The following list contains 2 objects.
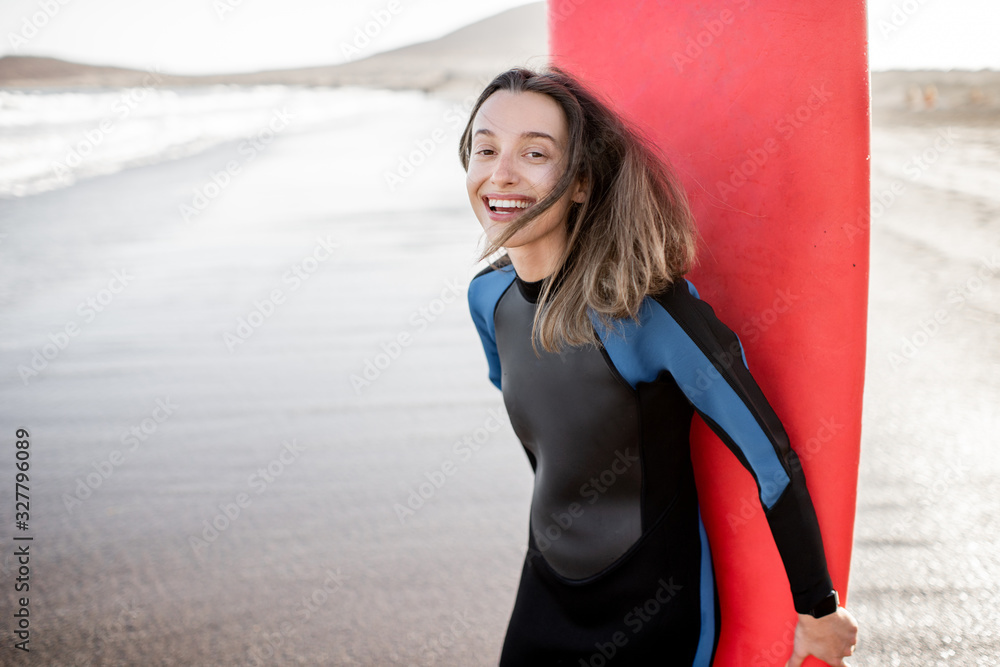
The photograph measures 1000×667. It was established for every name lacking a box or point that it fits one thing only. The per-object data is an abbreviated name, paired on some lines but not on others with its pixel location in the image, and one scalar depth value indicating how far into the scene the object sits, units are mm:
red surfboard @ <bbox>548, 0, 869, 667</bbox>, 1293
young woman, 1194
